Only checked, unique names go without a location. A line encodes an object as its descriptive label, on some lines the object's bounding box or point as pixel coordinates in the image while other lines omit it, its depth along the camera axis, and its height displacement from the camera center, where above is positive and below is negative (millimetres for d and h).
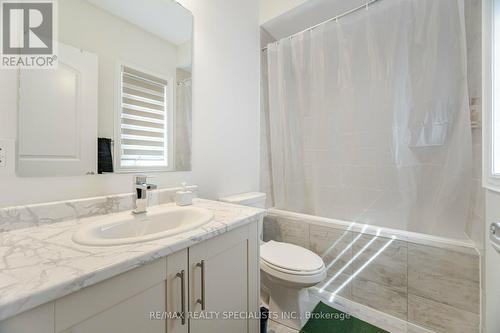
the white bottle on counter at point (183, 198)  1121 -166
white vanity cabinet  441 -356
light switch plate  725 +42
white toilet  1200 -628
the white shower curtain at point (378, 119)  1303 +353
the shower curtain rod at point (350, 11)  1520 +1161
